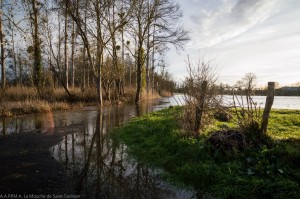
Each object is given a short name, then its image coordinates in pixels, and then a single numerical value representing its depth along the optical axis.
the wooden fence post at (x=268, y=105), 6.13
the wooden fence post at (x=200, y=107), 7.42
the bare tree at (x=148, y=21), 25.36
